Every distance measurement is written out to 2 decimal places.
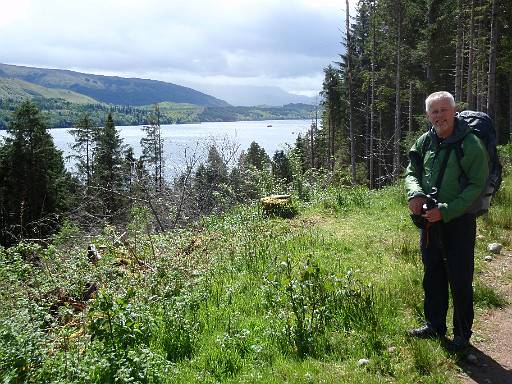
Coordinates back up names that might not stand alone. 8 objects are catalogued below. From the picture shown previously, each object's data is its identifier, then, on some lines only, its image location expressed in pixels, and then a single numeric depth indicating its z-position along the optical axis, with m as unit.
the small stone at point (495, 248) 7.28
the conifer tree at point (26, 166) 28.94
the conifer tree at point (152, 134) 35.78
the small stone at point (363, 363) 4.22
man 3.97
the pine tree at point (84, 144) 42.34
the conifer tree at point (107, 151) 37.32
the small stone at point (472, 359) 4.20
